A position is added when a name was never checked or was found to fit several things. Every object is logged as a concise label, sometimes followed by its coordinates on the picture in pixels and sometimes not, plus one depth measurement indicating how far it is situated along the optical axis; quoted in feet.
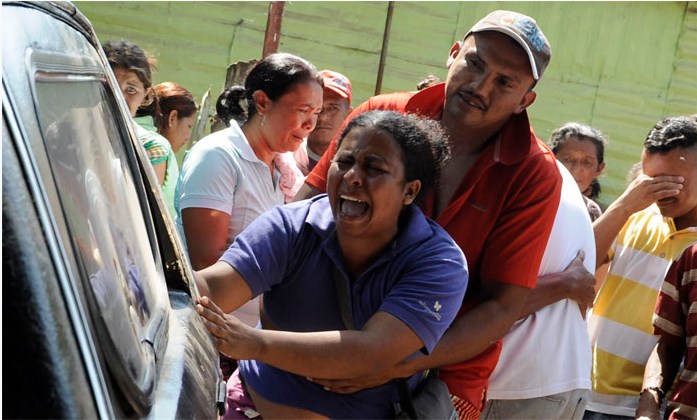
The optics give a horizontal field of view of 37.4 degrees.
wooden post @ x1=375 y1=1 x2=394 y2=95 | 29.99
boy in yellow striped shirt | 15.97
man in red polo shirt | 10.69
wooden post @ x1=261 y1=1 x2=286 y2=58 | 25.25
